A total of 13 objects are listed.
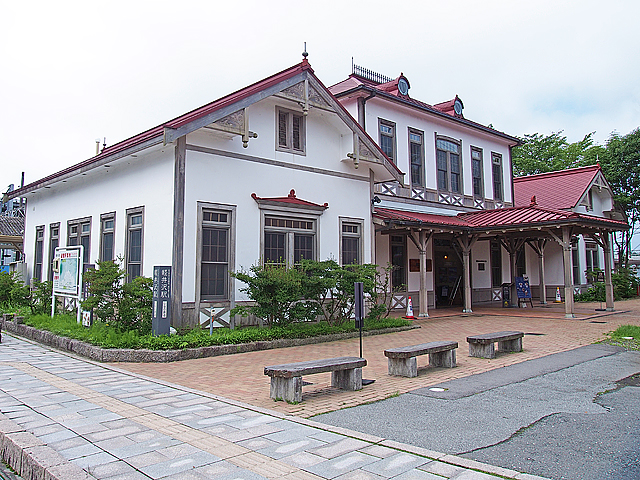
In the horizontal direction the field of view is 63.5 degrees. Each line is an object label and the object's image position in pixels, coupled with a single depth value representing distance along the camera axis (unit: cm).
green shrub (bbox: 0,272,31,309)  1544
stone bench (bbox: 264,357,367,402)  657
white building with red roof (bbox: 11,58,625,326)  1160
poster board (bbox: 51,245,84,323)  1209
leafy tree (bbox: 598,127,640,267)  2956
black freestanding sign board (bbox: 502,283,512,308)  2216
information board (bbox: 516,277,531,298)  2150
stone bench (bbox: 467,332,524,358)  973
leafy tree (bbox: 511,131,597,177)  3978
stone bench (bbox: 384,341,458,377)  810
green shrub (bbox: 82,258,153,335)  1051
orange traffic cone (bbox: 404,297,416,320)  1728
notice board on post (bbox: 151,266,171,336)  1031
